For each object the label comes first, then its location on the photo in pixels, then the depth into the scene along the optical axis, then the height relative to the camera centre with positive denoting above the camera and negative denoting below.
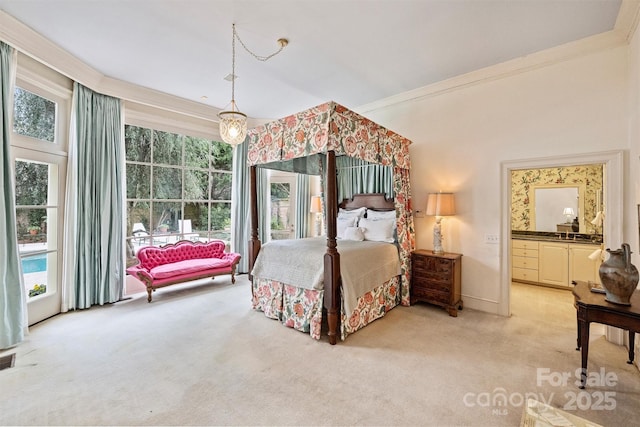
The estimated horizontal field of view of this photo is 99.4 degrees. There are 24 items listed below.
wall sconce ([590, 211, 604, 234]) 4.46 -0.18
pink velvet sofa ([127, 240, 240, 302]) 4.06 -0.83
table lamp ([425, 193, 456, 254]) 3.76 +0.08
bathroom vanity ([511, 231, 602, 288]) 4.47 -0.75
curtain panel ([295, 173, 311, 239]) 6.10 +0.24
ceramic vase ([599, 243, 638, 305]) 2.03 -0.46
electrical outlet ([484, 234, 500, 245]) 3.61 -0.32
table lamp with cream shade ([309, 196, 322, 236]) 5.85 +0.10
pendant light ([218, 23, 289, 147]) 2.90 +0.96
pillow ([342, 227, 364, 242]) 4.23 -0.30
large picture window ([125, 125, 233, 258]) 4.52 +0.48
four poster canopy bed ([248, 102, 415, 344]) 2.84 -0.43
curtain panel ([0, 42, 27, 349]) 2.62 -0.27
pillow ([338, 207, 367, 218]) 4.66 +0.05
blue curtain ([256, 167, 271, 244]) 5.86 +0.27
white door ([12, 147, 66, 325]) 3.16 -0.14
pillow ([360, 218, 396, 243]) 4.05 -0.23
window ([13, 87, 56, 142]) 3.10 +1.18
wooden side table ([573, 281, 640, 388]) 1.96 -0.74
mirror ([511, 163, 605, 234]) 4.81 +0.35
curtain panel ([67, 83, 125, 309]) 3.63 +0.20
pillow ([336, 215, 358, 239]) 4.59 -0.14
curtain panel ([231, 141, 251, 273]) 5.52 +0.19
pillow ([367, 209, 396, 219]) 4.28 +0.01
